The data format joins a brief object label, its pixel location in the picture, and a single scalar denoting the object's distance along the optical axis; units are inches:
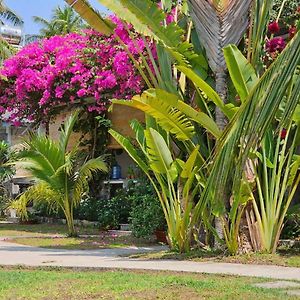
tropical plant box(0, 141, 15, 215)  920.3
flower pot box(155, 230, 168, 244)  582.2
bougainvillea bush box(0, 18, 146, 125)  662.5
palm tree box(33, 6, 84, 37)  1689.2
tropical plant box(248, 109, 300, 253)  428.8
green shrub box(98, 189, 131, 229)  735.1
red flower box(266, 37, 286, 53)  453.7
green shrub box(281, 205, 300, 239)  497.4
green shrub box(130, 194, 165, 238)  580.7
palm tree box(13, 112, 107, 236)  618.5
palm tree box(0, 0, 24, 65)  1045.2
